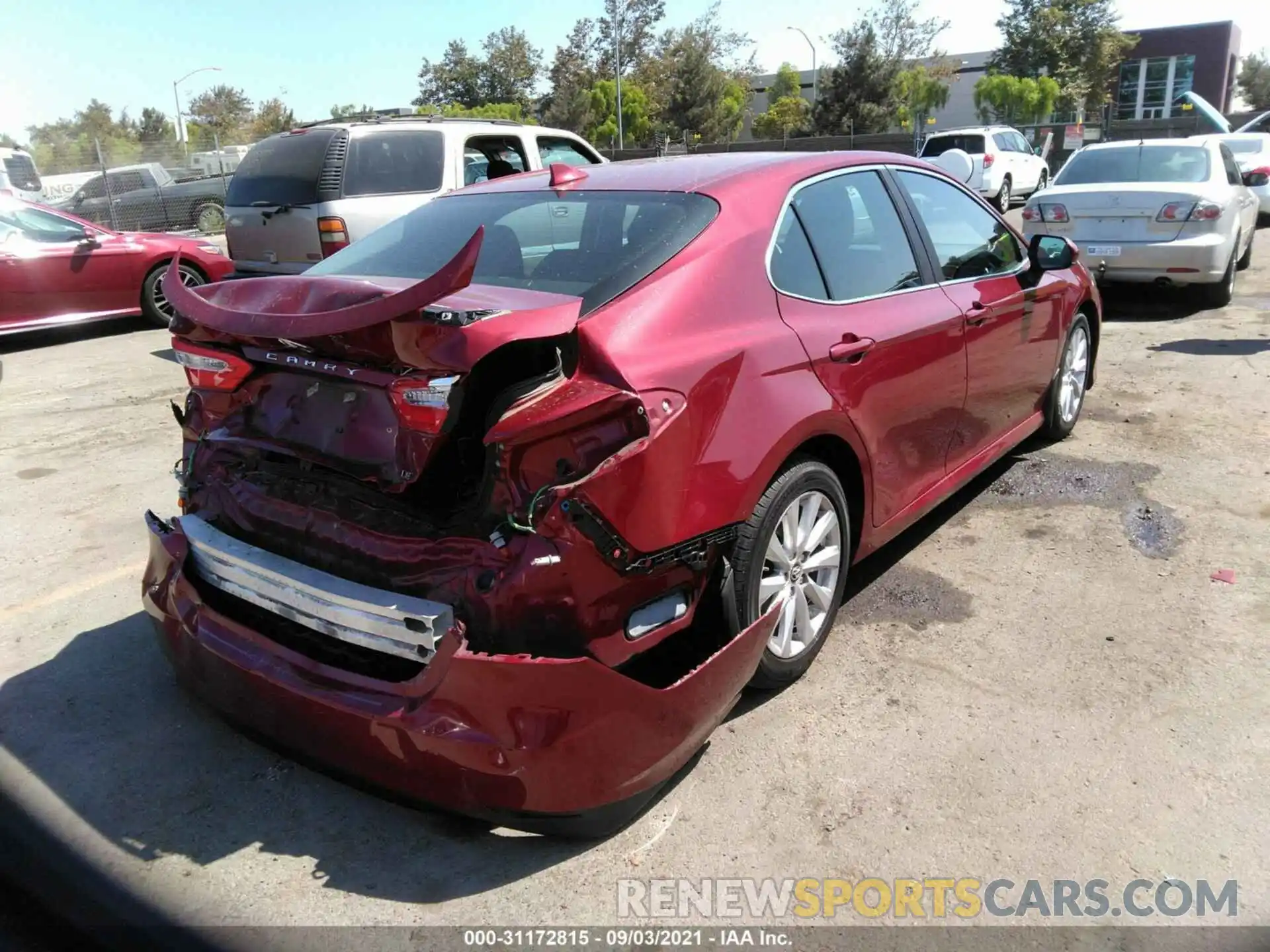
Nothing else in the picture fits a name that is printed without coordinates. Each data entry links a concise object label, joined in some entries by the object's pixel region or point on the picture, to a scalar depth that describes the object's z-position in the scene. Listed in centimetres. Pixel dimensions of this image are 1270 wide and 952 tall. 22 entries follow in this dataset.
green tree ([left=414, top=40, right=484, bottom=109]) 6956
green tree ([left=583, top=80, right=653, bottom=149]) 4981
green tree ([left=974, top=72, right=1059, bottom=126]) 4297
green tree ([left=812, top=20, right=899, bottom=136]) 4822
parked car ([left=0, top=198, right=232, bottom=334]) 932
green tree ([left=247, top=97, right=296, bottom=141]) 5547
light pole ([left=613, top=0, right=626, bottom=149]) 6245
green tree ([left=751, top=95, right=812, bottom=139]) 5006
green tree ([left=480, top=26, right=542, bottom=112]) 6825
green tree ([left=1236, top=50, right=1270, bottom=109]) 6950
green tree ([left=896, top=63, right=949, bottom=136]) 4731
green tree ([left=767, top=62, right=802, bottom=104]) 5616
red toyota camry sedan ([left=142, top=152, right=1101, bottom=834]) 229
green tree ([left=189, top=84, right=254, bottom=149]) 6662
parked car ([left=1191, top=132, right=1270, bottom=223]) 1512
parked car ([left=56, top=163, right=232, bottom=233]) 2073
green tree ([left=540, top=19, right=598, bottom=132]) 6369
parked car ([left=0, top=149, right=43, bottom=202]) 2141
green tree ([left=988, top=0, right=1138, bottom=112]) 4681
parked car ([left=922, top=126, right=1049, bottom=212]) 1903
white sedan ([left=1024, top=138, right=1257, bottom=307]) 859
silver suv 790
